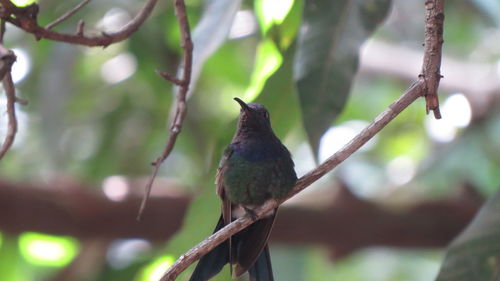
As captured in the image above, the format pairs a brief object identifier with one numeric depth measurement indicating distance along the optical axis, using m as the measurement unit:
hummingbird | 5.29
